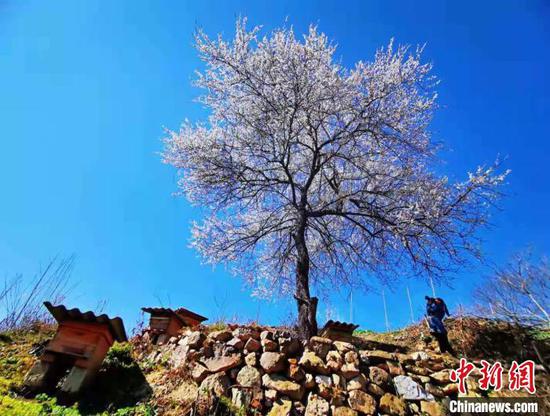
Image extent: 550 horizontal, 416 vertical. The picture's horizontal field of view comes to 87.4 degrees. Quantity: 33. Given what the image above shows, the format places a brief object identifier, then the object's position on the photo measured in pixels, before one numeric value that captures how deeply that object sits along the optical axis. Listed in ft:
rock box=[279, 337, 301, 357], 14.21
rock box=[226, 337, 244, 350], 14.62
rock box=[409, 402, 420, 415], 12.63
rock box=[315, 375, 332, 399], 12.62
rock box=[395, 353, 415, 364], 15.03
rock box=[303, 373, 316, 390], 13.00
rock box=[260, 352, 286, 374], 13.32
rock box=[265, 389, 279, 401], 12.38
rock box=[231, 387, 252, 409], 12.10
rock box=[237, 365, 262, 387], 12.86
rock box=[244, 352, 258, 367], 13.74
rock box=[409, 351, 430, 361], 15.16
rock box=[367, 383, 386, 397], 13.16
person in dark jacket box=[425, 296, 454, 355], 20.74
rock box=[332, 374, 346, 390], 13.03
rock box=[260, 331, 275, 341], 14.79
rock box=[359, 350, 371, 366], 14.47
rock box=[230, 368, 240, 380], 13.39
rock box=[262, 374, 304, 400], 12.59
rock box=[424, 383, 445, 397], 13.44
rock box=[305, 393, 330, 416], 11.98
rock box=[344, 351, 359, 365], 13.97
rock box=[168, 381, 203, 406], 11.94
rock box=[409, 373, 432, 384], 13.94
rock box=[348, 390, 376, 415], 12.23
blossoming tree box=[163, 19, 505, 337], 24.85
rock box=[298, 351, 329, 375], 13.48
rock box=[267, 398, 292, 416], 11.85
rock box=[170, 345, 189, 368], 14.48
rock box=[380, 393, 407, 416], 12.36
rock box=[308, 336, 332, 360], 14.39
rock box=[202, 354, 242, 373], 13.53
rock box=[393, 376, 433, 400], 13.15
